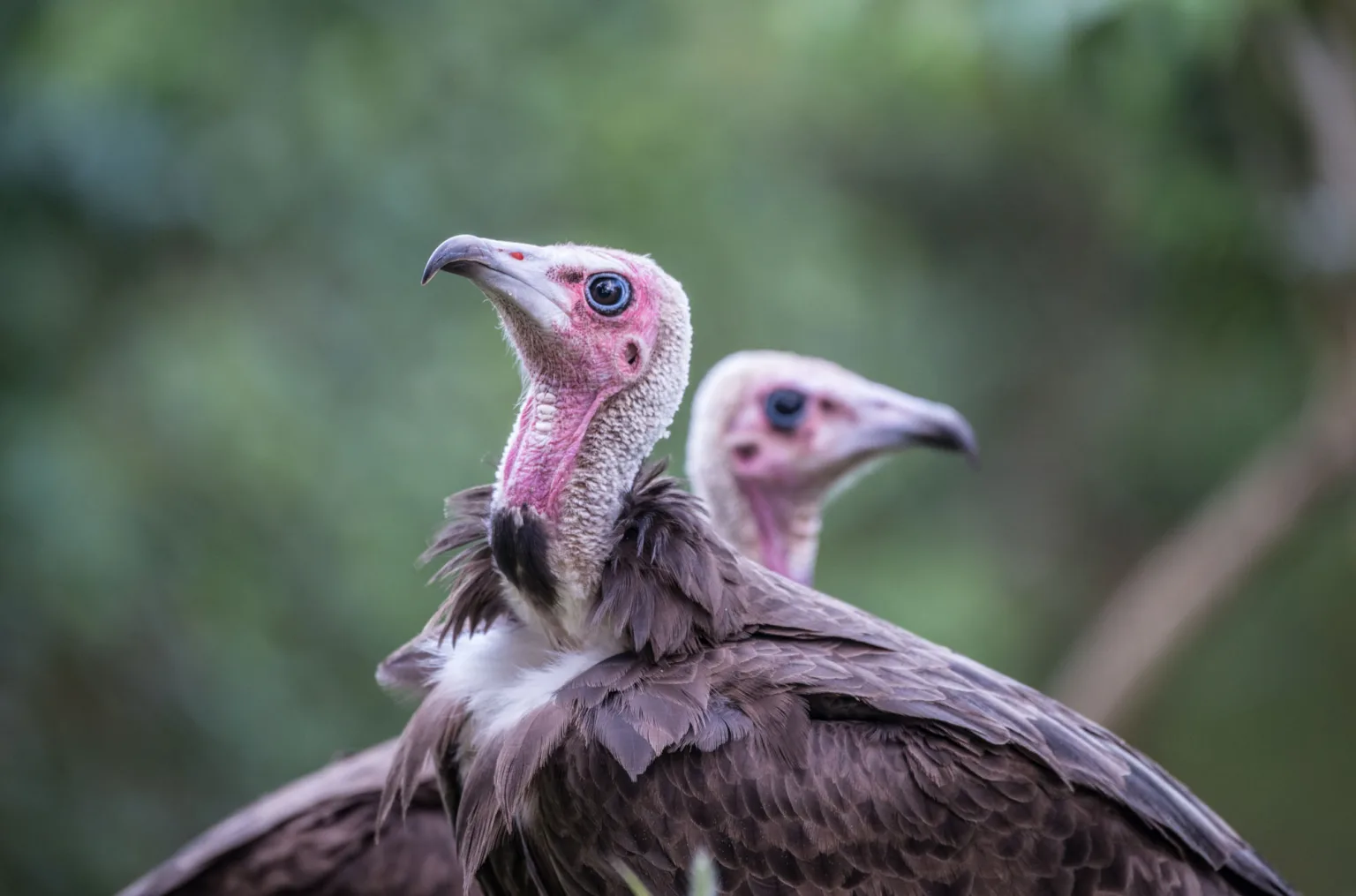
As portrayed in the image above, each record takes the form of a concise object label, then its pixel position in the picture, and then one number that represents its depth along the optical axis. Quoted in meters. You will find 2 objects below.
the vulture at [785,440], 10.41
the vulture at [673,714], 6.51
